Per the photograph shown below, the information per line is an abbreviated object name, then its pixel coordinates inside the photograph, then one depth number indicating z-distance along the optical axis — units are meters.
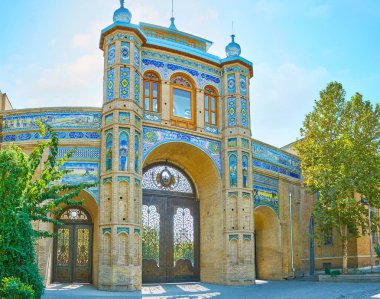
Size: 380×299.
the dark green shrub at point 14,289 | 8.45
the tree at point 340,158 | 20.92
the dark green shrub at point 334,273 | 20.57
